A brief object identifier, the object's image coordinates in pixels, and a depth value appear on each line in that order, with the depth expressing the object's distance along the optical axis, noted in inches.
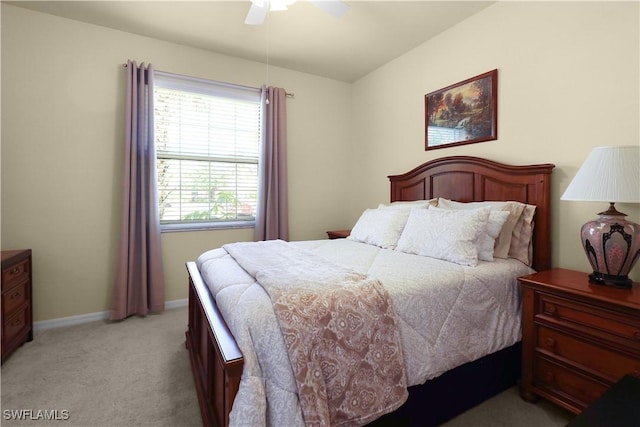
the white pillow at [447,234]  73.7
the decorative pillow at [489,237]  76.7
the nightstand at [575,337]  54.9
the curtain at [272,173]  136.9
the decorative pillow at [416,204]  100.8
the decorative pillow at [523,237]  81.2
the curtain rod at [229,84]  118.5
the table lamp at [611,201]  58.2
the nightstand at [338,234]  135.3
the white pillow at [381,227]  95.8
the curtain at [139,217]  110.7
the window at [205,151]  123.9
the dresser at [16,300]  82.2
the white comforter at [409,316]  40.2
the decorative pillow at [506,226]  80.3
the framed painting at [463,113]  96.9
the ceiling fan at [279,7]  80.7
